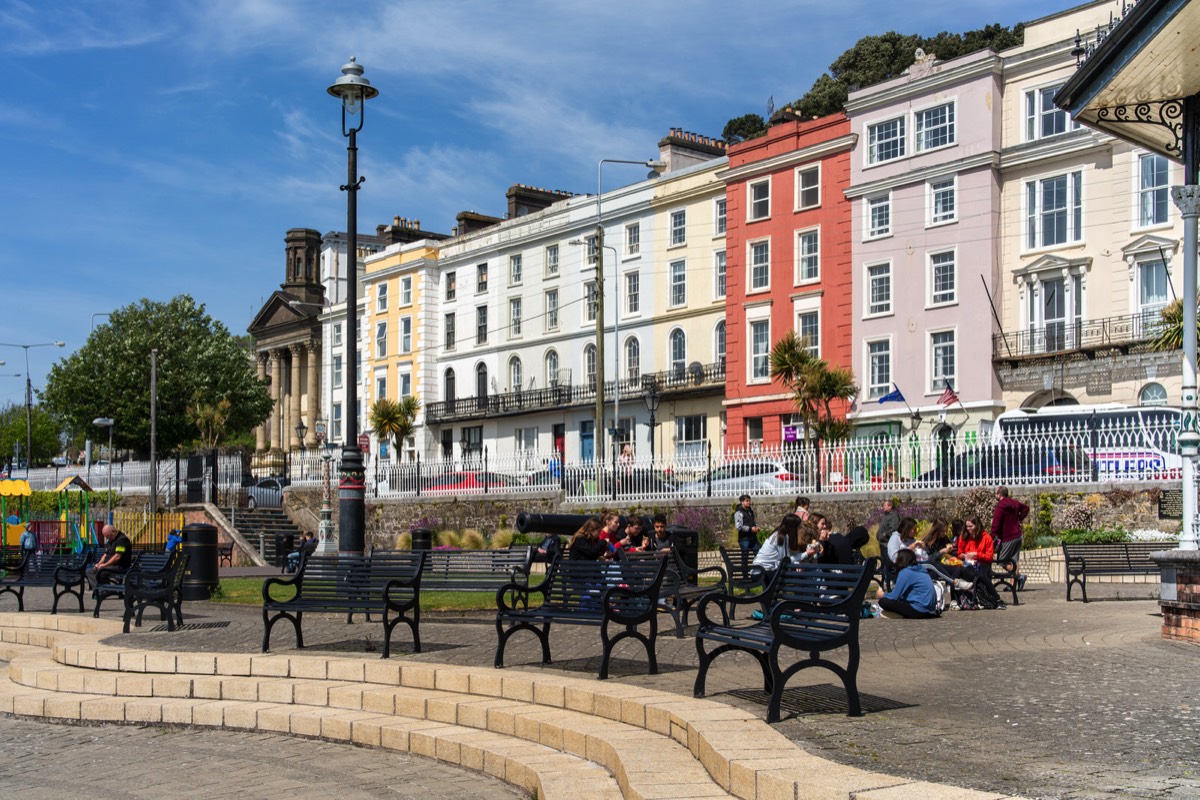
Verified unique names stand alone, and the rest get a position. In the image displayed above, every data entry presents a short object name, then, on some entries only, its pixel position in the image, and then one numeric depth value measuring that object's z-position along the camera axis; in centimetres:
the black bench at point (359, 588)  1182
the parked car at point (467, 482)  3509
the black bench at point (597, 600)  995
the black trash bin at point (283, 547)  3506
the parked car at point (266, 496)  4232
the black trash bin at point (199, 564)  2000
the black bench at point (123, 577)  1588
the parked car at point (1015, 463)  2394
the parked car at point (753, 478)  2839
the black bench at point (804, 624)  757
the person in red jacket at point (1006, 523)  1952
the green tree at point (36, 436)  9500
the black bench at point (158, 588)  1486
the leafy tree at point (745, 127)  7569
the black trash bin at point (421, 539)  2977
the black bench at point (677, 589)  1247
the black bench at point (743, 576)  1433
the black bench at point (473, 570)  1452
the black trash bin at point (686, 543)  1669
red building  4159
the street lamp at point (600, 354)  3619
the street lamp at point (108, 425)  4692
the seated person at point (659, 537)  1564
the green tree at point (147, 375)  5884
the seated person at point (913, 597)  1494
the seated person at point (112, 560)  1767
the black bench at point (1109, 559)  1742
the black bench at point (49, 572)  1878
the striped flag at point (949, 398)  3625
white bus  2286
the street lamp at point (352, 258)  1759
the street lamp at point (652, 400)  3857
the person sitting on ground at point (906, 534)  1653
